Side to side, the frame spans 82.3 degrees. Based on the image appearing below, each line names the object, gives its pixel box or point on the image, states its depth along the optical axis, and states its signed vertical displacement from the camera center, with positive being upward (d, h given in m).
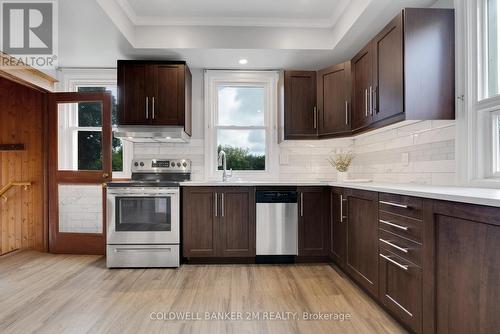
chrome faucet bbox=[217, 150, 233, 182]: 3.63 -0.04
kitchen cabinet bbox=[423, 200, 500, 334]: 1.18 -0.48
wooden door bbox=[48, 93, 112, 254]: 3.67 -0.11
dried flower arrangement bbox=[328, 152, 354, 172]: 3.53 +0.08
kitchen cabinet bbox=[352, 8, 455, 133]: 2.13 +0.77
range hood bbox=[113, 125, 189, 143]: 3.33 +0.41
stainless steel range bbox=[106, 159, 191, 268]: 3.10 -0.62
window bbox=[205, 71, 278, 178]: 3.90 +0.64
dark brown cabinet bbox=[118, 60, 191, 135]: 3.39 +0.87
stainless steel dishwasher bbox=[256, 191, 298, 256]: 3.21 -0.66
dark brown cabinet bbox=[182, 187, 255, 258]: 3.20 -0.64
